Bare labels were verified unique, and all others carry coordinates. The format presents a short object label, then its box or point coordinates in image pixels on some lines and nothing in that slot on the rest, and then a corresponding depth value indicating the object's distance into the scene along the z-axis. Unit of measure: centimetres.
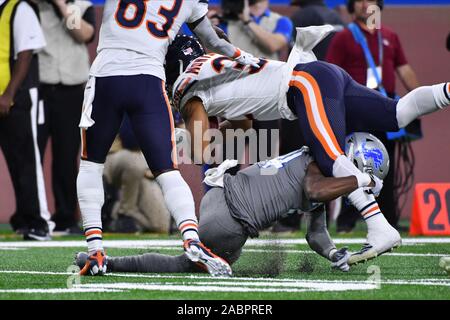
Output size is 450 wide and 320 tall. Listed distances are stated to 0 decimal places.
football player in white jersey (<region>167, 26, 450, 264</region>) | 1212
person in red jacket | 1895
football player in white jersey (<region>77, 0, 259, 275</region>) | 1134
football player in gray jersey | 1153
